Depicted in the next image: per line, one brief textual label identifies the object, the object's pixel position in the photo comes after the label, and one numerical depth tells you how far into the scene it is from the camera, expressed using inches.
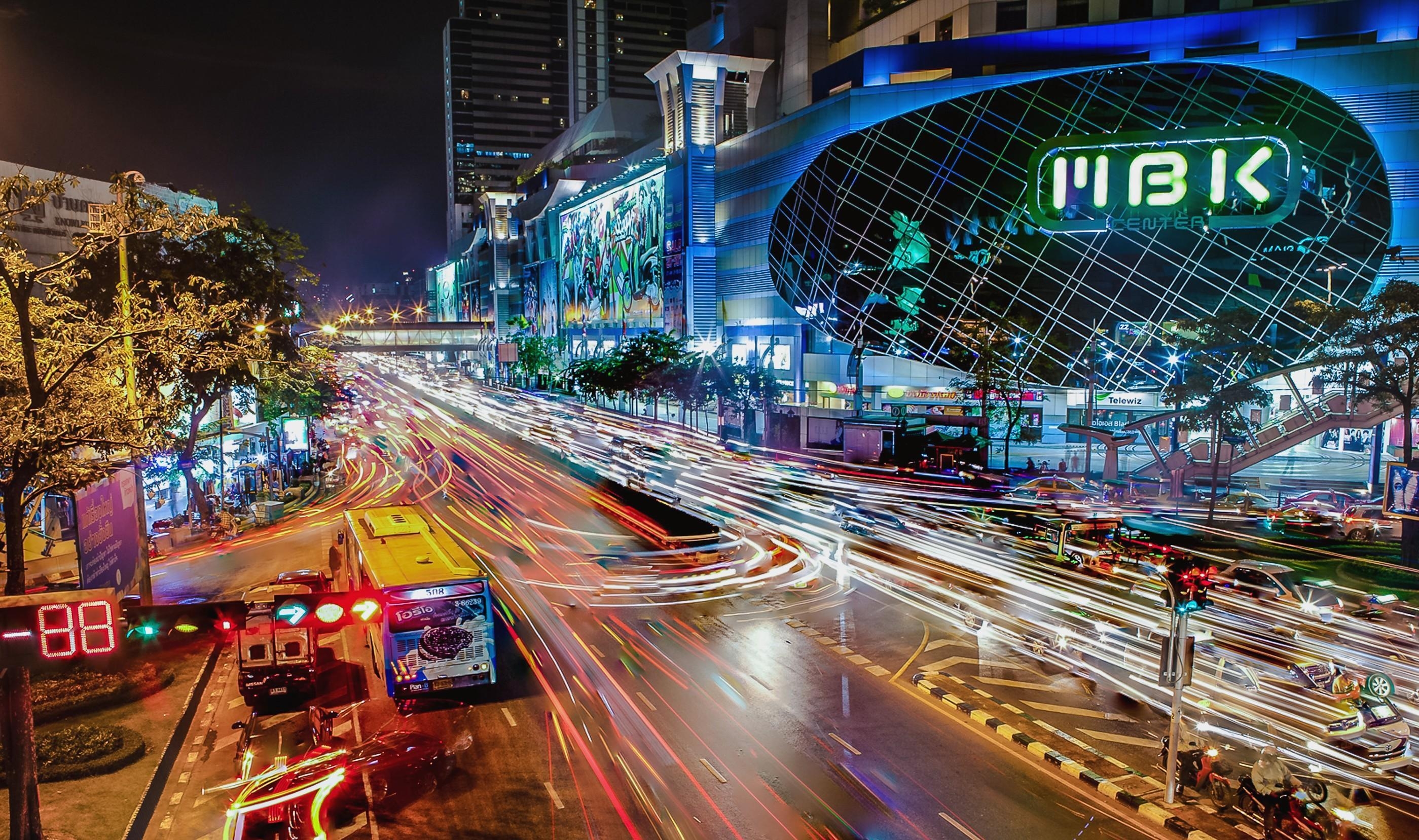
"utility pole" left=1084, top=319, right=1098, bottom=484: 1793.8
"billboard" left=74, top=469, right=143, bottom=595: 723.4
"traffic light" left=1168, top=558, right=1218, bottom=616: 517.7
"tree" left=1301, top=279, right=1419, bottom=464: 1330.0
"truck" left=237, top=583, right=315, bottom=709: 683.4
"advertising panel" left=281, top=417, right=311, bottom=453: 1930.4
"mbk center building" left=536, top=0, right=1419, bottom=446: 2181.3
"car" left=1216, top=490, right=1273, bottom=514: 1493.6
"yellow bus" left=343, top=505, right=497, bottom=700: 657.0
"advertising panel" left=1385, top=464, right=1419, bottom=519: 1127.0
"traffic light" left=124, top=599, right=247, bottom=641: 521.0
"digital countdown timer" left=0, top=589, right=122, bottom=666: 359.6
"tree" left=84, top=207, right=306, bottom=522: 1162.0
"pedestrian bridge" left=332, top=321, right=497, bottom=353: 4403.3
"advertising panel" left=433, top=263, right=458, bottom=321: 7652.6
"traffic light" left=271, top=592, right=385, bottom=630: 526.9
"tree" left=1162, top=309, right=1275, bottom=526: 1432.1
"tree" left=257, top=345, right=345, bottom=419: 1514.5
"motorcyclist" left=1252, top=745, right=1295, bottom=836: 470.3
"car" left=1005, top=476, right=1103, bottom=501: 1544.0
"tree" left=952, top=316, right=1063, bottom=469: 2007.9
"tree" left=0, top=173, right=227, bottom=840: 604.1
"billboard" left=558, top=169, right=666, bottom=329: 3501.5
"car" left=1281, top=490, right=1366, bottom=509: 1440.7
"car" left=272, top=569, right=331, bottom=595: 890.7
